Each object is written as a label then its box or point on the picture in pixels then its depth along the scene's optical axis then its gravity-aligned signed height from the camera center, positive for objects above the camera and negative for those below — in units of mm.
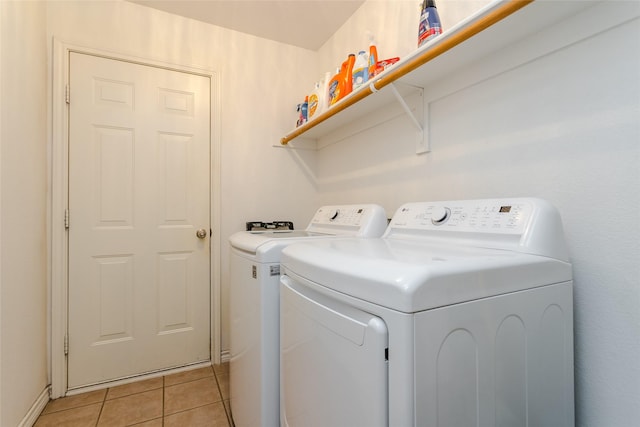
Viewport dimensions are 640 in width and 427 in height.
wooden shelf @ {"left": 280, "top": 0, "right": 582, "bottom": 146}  908 +611
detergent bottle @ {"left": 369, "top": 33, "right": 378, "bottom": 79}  1601 +842
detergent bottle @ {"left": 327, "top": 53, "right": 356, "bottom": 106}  1726 +775
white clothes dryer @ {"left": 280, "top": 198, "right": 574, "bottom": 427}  582 -250
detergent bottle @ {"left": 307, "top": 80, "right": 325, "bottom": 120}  2043 +776
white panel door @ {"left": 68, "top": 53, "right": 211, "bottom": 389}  1933 -19
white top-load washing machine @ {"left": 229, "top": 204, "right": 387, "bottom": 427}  1146 -393
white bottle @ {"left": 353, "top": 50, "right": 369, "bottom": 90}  1618 +772
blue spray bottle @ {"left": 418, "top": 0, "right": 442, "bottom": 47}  1173 +742
